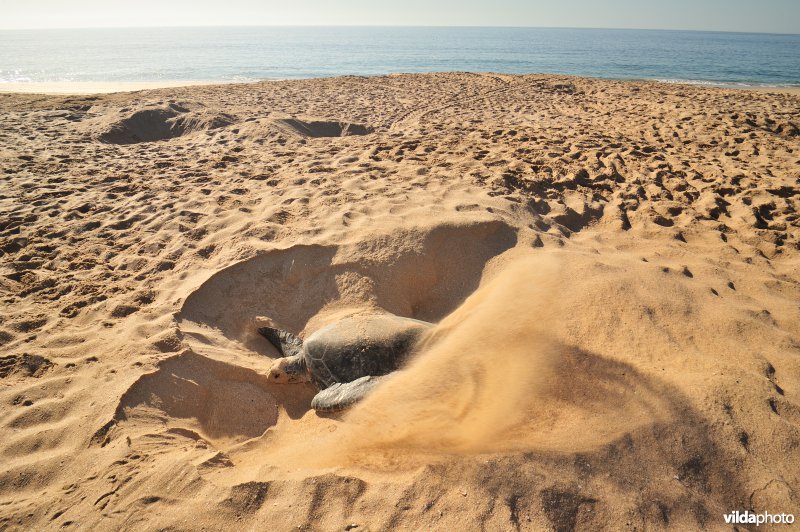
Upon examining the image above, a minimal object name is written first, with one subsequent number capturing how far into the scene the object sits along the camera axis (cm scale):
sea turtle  295
